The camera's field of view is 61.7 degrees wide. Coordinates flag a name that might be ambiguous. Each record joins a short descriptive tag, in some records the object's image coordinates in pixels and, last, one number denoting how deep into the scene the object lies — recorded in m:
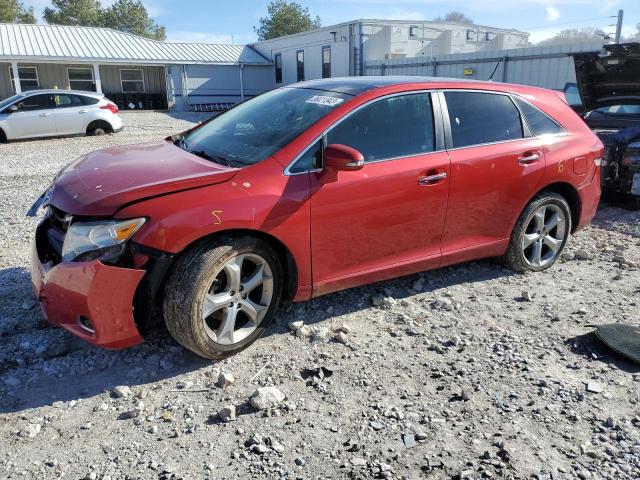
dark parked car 6.54
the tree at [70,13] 61.75
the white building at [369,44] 25.55
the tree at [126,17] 65.75
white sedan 14.95
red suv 3.05
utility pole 17.42
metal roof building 27.66
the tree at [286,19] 57.31
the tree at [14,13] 56.08
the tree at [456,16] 88.45
